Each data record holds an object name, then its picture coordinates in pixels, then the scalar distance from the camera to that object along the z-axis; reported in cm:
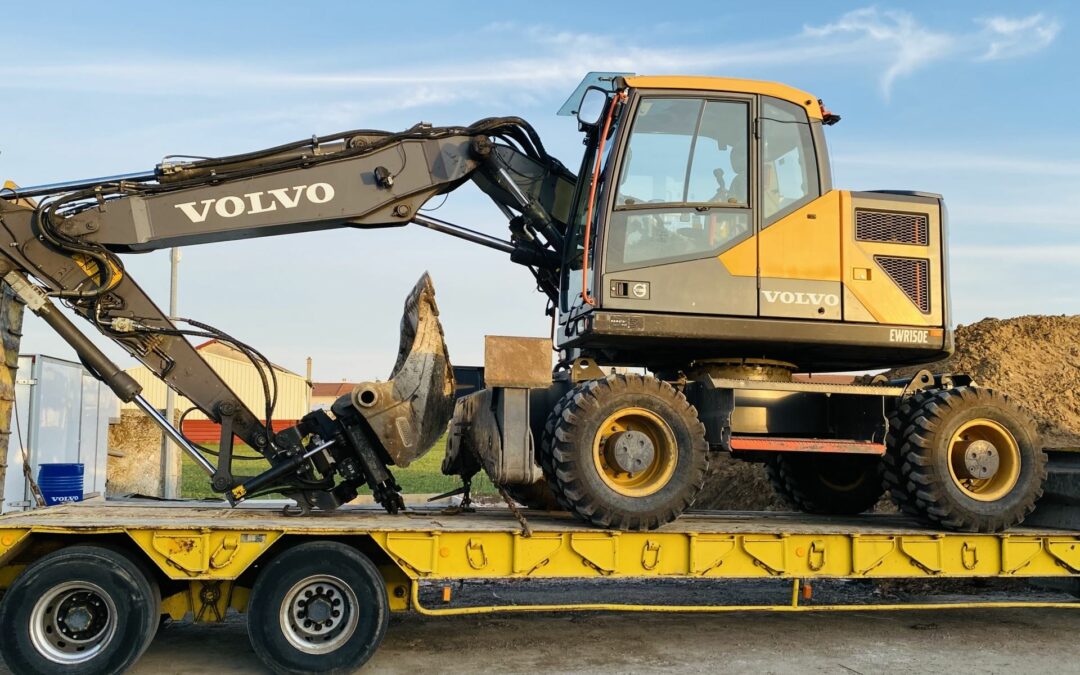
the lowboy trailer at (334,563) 677
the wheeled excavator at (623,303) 790
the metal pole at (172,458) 1889
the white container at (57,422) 1362
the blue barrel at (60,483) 1384
